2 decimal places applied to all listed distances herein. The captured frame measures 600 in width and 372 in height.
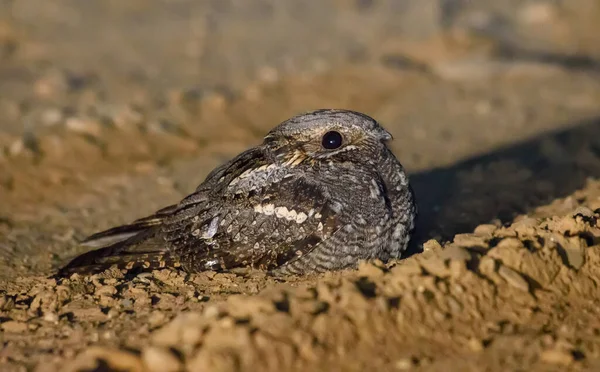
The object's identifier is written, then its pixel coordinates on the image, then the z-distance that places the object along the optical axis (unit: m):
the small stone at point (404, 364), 6.80
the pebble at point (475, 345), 7.09
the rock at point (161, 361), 6.70
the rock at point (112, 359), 6.87
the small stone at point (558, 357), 6.95
